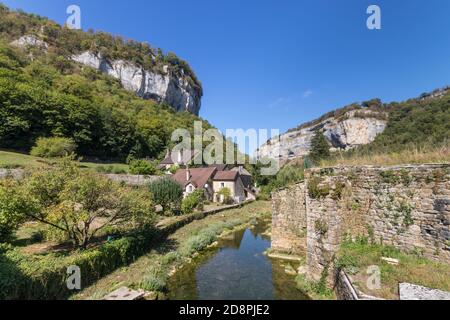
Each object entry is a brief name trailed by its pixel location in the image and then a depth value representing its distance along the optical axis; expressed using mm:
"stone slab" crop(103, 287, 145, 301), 8000
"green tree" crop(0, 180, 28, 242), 9562
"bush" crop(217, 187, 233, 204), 35531
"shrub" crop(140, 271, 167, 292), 9128
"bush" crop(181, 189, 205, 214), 25562
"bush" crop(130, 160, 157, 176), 40219
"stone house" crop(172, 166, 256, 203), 36281
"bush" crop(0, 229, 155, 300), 6941
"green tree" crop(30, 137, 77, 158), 36031
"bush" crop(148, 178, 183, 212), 24000
